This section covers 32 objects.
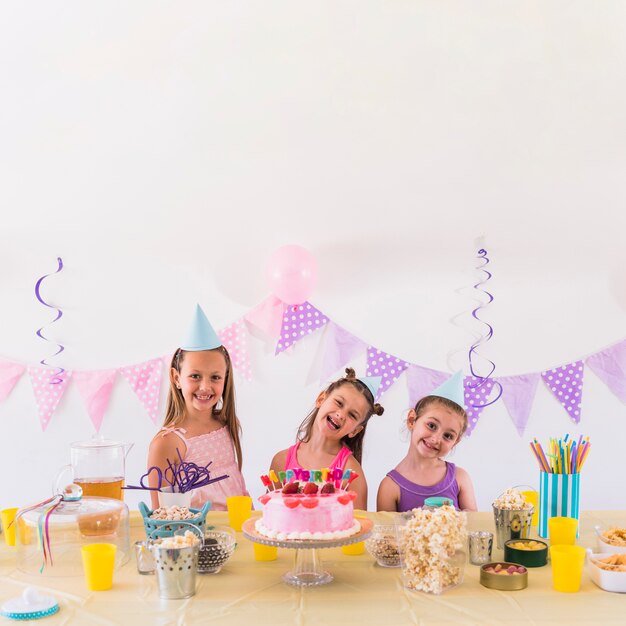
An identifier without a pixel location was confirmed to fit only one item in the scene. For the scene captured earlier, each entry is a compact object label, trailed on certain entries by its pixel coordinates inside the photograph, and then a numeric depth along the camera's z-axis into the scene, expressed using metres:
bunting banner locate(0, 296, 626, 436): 3.25
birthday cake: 1.54
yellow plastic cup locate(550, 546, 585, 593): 1.45
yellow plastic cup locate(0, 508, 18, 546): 1.81
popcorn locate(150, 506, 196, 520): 1.66
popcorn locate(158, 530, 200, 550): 1.45
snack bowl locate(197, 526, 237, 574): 1.57
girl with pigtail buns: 2.61
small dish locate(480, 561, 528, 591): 1.48
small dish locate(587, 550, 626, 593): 1.46
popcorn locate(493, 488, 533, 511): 1.78
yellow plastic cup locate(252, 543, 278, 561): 1.67
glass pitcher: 1.98
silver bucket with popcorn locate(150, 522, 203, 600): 1.43
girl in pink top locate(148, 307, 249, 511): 2.62
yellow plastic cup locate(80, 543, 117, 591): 1.48
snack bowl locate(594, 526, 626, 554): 1.58
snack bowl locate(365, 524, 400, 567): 1.63
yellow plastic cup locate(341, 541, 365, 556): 1.72
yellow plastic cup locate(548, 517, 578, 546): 1.77
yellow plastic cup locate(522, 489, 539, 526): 1.96
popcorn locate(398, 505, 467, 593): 1.46
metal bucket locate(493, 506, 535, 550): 1.77
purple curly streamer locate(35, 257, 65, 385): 3.25
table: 1.35
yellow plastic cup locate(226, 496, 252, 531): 1.99
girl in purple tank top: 2.56
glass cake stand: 1.49
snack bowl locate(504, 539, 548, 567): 1.62
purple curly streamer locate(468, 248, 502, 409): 3.28
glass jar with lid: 1.61
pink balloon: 3.06
